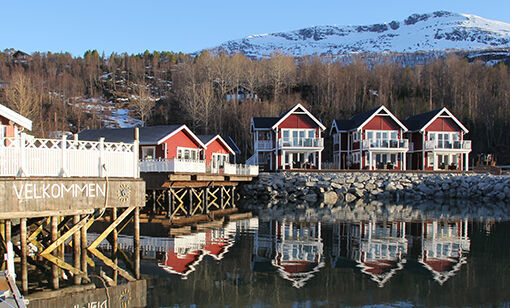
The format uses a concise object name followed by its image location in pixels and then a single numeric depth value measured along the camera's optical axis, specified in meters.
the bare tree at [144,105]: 70.67
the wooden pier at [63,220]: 11.66
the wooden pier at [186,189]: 27.70
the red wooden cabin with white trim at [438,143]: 50.38
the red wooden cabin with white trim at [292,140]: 47.47
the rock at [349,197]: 40.01
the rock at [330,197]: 39.06
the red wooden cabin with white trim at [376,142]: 48.50
